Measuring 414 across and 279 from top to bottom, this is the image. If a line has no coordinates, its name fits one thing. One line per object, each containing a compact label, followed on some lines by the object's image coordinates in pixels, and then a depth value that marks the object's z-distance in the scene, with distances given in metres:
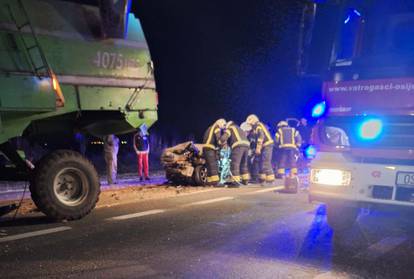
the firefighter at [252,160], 11.48
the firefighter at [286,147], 11.59
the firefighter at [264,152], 10.95
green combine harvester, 5.89
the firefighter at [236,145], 10.43
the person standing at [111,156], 10.66
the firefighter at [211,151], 10.19
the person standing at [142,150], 11.55
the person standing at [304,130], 14.55
